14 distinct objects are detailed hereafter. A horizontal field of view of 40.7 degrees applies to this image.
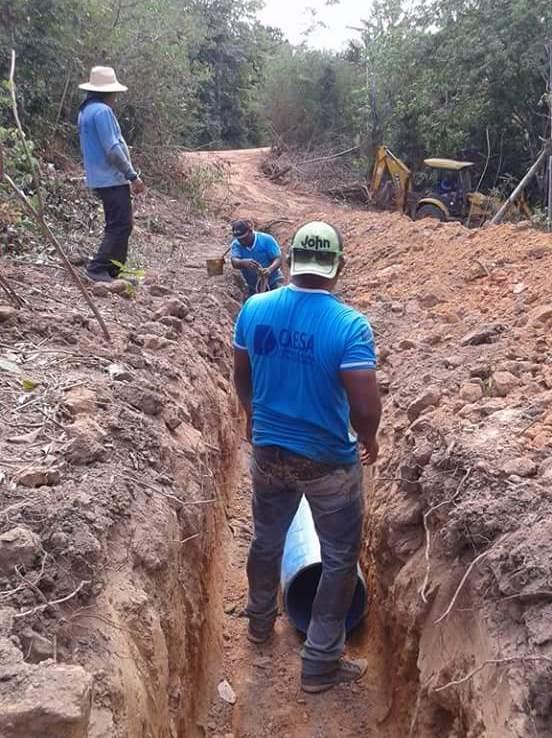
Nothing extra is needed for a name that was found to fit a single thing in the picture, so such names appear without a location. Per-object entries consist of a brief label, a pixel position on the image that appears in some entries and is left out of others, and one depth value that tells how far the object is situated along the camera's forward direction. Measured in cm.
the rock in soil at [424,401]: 480
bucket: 948
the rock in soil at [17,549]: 270
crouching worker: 816
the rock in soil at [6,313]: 511
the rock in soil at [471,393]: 463
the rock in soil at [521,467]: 347
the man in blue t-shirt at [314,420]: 344
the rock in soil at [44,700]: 189
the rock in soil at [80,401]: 412
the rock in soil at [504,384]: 455
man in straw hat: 659
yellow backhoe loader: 1512
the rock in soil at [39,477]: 329
